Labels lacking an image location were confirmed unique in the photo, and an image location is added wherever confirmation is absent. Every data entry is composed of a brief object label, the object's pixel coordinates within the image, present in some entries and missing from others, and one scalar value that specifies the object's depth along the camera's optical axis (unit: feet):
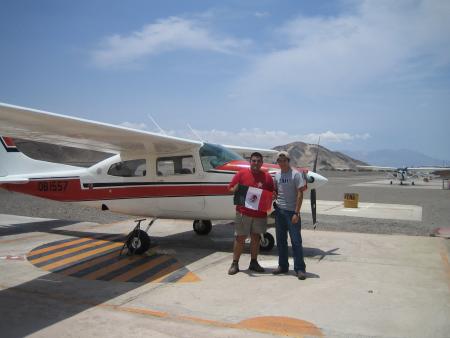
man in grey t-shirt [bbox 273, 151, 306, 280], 20.02
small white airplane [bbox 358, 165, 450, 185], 148.25
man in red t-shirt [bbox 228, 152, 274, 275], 20.84
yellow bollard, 52.37
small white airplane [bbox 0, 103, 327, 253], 23.85
